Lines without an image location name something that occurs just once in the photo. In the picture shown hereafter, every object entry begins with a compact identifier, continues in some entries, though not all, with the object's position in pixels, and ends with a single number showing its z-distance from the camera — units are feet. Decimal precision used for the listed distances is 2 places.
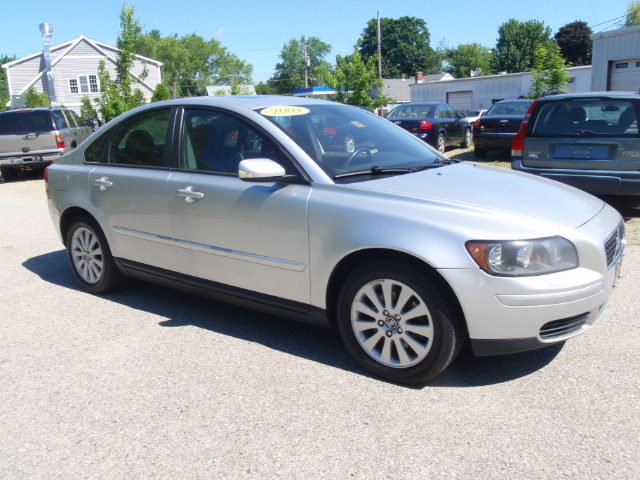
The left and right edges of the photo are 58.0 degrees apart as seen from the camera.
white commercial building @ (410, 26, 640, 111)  69.87
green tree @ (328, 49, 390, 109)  56.65
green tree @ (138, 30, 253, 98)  288.30
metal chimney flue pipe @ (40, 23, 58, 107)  85.25
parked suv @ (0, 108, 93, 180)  48.55
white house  146.41
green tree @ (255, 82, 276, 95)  361.71
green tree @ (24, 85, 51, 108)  113.50
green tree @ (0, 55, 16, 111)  292.61
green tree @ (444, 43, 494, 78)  360.89
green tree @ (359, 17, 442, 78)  348.18
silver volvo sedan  10.16
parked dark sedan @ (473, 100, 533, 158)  45.55
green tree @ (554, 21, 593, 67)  260.83
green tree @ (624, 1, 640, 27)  180.08
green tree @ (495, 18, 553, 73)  272.31
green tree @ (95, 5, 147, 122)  61.57
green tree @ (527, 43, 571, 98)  49.47
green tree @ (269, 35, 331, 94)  346.74
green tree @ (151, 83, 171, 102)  97.32
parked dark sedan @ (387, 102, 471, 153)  50.85
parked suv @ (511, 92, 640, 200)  23.02
